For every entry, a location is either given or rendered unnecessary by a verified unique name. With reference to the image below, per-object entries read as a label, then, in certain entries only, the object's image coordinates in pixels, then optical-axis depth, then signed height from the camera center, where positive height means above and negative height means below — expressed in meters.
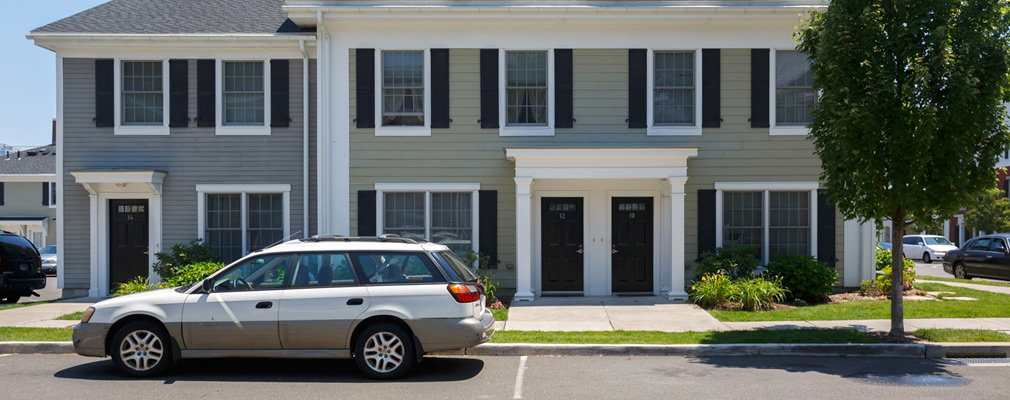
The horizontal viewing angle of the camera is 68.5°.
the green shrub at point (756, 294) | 12.73 -1.68
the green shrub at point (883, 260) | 16.38 -1.39
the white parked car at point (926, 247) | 35.44 -2.40
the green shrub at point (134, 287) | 13.60 -1.71
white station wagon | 7.95 -1.35
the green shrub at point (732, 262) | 13.98 -1.22
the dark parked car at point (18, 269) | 15.71 -1.61
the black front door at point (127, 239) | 15.27 -0.91
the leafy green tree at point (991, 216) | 38.54 -0.95
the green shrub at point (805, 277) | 13.64 -1.48
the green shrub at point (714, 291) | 13.12 -1.68
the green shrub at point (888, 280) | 14.28 -1.62
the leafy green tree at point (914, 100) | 9.23 +1.24
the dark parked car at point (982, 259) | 21.19 -1.81
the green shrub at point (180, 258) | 14.42 -1.23
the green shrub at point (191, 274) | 13.39 -1.44
